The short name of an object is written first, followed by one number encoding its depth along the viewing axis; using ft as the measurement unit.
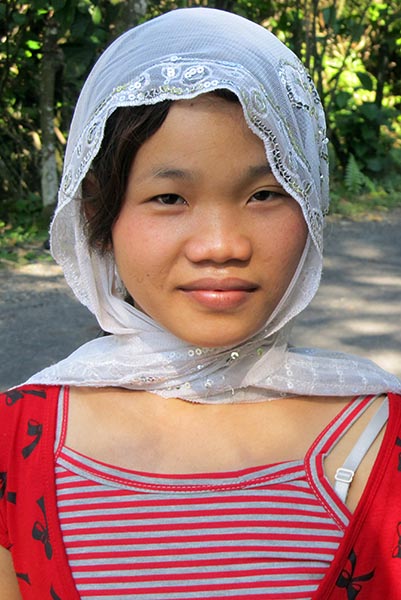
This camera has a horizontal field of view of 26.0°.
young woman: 4.43
